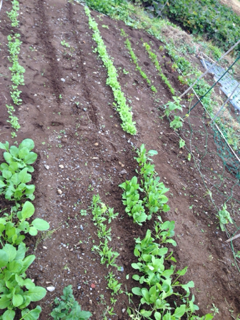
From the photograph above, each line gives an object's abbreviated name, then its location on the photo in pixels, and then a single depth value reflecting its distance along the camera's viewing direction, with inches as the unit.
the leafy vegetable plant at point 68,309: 83.8
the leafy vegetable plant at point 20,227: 93.1
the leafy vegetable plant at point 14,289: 79.3
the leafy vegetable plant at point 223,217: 150.9
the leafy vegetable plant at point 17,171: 108.0
